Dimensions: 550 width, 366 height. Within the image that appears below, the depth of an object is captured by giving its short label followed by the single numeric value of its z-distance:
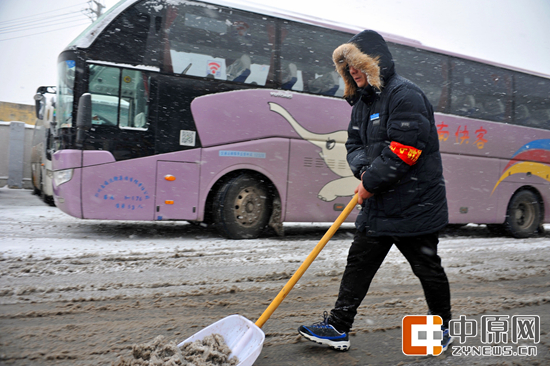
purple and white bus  5.78
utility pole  26.06
